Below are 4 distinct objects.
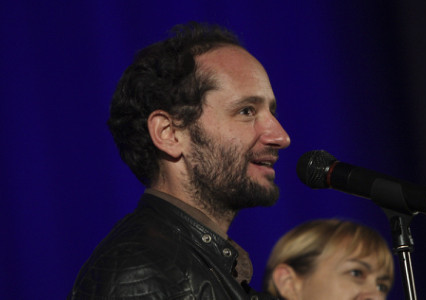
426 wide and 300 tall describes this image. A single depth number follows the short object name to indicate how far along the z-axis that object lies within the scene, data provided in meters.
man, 4.63
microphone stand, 4.57
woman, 4.99
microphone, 4.58
